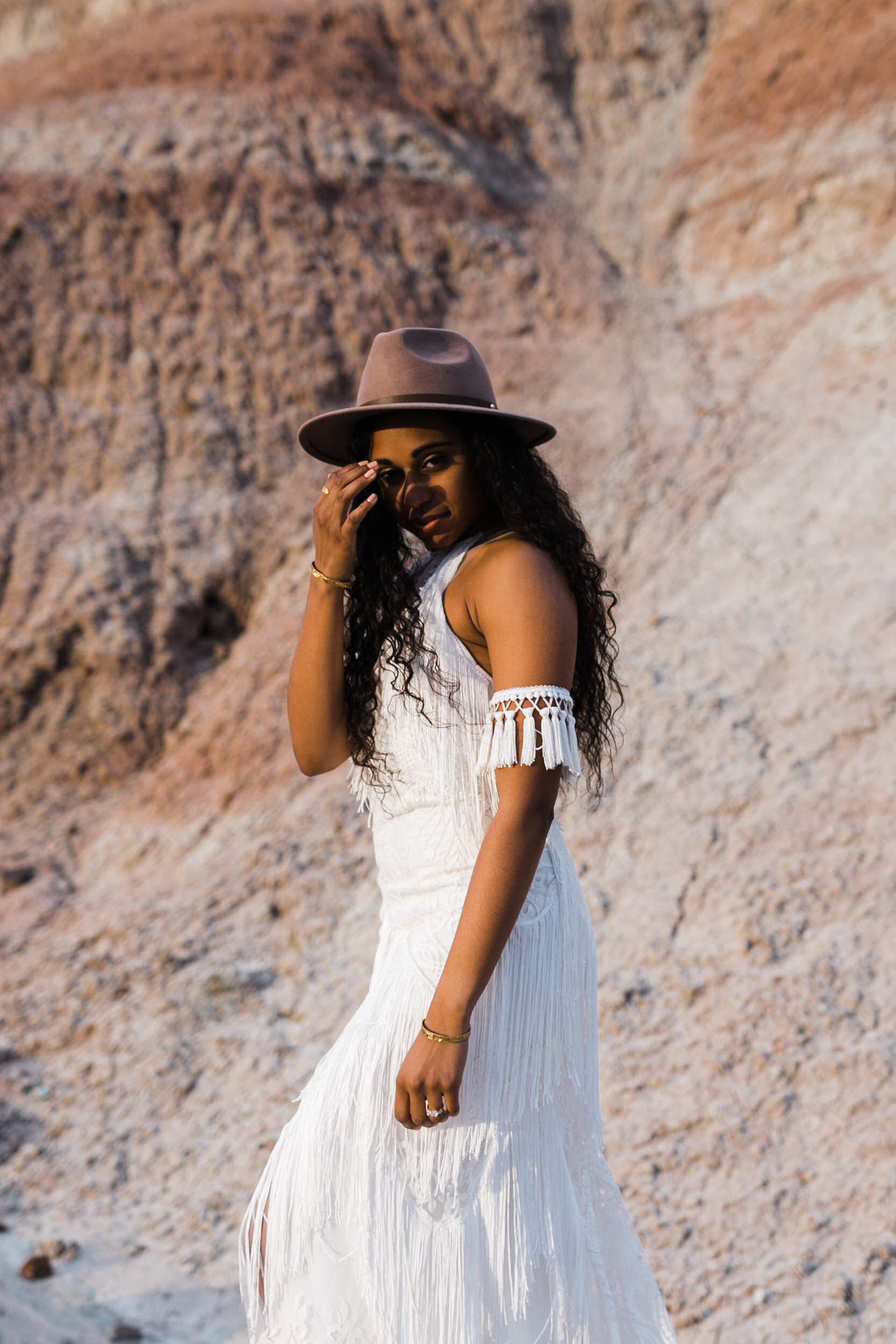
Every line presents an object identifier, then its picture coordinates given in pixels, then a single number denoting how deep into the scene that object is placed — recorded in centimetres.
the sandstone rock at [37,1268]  348
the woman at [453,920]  160
